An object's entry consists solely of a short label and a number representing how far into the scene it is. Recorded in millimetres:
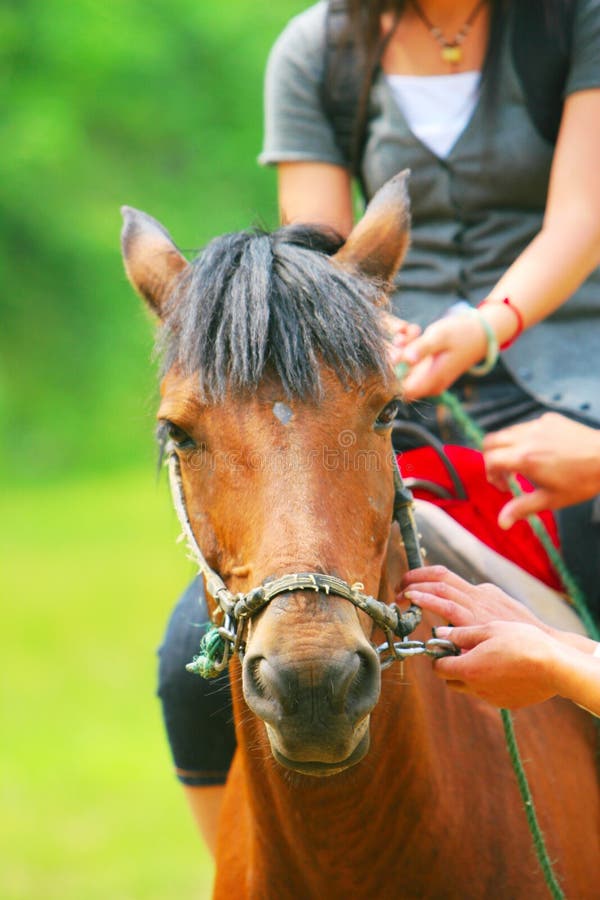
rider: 6770
